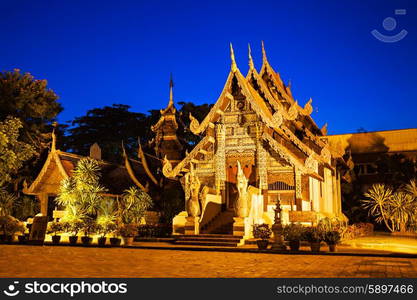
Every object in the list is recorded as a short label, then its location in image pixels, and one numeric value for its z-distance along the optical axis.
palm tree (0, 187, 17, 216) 21.77
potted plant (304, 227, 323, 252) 13.54
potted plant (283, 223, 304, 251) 13.64
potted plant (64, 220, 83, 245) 16.98
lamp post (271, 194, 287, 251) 14.05
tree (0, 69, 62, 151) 27.19
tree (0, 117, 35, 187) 23.19
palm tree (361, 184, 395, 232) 22.31
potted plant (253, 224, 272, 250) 14.19
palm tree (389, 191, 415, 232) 21.64
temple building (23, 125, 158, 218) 23.45
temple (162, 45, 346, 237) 18.23
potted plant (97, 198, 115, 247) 16.28
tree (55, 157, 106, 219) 19.12
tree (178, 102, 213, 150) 36.67
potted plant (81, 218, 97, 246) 16.78
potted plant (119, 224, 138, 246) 16.36
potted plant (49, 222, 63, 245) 17.23
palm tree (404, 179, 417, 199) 22.17
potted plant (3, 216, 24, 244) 17.80
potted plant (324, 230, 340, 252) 13.47
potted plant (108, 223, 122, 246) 16.22
